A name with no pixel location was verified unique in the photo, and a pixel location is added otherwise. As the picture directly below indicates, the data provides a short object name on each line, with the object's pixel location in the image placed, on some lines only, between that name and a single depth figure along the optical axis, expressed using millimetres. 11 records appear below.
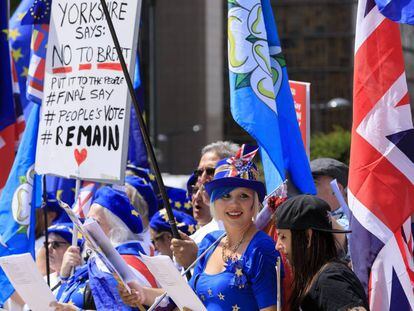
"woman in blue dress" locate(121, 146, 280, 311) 7018
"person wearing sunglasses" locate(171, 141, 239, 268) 9121
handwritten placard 8779
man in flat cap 9566
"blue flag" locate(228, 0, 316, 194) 8557
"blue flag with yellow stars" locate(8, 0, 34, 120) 14480
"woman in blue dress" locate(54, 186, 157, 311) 8323
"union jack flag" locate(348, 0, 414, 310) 7440
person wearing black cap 6368
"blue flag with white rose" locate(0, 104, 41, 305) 10512
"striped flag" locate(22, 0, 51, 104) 10809
